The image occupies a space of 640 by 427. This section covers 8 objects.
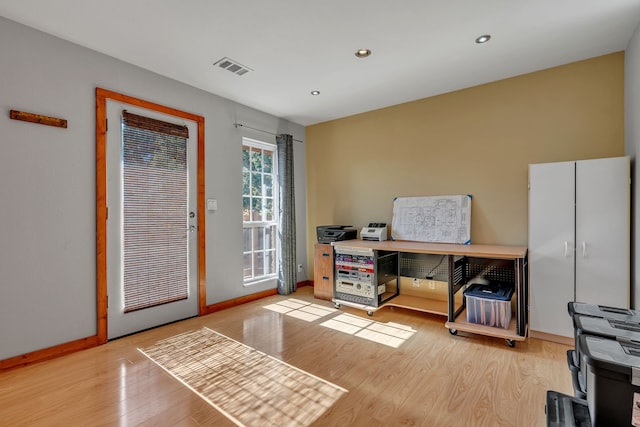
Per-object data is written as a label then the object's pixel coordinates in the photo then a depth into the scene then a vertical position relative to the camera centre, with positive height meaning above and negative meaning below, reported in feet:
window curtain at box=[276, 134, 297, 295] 13.97 -0.29
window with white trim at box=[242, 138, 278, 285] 13.12 +0.15
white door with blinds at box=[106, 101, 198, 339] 8.96 -0.18
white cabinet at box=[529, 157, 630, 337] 7.71 -0.73
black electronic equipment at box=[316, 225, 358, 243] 12.60 -0.90
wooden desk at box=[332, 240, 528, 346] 8.22 -2.31
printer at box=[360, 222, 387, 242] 11.93 -0.82
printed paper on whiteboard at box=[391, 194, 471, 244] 10.93 -0.26
